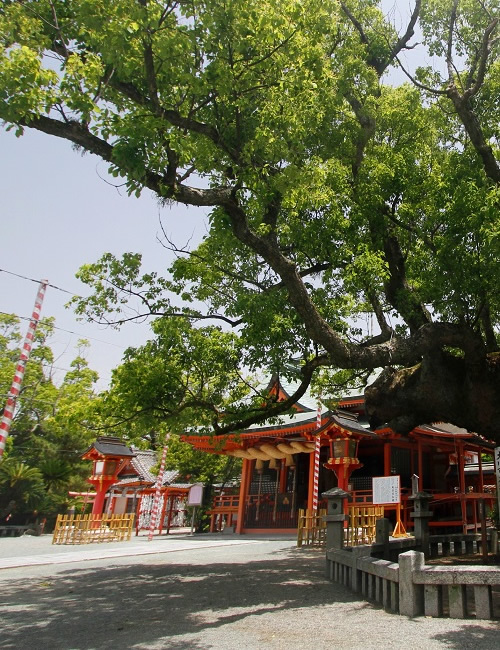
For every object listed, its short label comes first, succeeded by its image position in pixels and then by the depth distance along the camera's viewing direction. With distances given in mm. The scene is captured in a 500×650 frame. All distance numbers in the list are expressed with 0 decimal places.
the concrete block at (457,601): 5703
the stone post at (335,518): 9312
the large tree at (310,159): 5965
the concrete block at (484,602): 5602
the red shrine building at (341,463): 17688
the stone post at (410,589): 5934
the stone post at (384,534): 9742
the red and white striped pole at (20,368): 12766
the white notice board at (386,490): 13117
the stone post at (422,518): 11141
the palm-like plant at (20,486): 26156
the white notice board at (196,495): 24219
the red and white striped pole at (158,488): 19797
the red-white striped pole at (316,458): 17531
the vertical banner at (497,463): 8534
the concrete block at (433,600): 5820
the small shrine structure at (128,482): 21578
